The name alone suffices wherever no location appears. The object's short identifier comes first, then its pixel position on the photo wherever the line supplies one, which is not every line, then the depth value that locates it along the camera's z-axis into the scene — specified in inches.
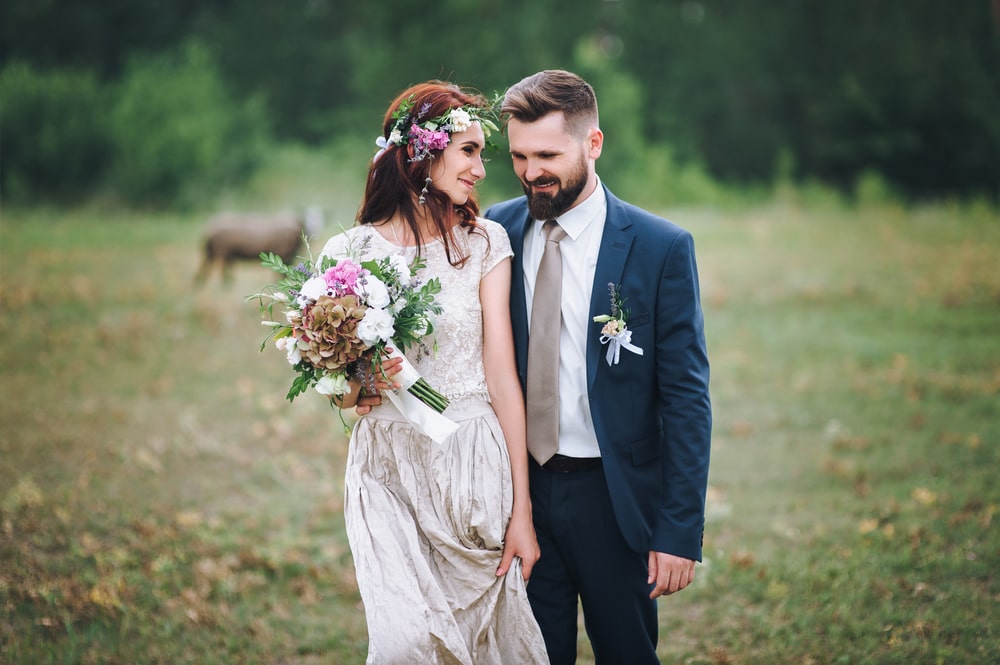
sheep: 517.3
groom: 132.0
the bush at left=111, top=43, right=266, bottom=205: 893.8
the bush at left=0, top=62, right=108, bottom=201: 858.8
